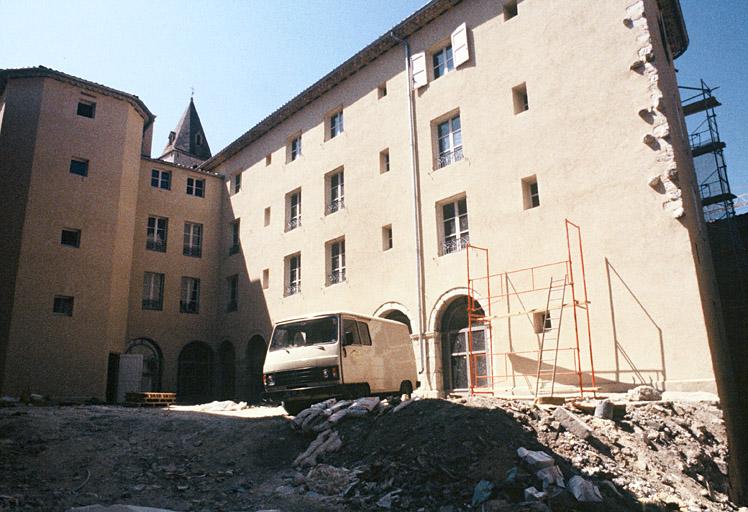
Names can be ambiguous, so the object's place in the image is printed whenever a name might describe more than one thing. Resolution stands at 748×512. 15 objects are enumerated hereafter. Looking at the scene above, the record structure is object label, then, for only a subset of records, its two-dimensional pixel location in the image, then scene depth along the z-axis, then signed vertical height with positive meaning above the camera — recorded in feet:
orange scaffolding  42.55 +5.73
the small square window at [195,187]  85.20 +29.61
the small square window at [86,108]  70.65 +34.17
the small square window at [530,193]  48.52 +15.51
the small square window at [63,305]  63.61 +10.05
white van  35.88 +1.92
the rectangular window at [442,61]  58.44 +31.87
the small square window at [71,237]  66.08 +17.85
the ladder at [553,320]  43.80 +4.70
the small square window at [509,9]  53.72 +33.45
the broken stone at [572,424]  27.35 -1.86
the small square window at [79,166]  68.44 +26.51
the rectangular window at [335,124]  70.72 +31.52
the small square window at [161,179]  81.20 +29.47
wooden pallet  58.29 -0.18
